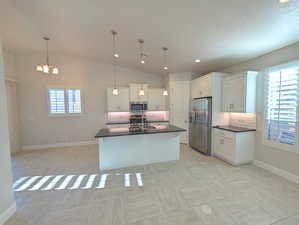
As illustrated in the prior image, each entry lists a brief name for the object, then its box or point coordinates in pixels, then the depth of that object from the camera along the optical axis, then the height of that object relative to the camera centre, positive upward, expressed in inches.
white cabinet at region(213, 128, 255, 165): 131.1 -40.9
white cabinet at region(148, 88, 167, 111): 220.5 +10.8
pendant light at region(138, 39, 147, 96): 126.6 +62.0
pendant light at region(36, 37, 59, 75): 116.6 +35.4
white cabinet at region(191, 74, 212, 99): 157.2 +24.7
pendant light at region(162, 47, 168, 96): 135.7 +58.7
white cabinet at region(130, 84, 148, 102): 210.3 +22.8
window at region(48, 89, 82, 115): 195.3 +8.7
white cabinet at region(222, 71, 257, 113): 128.8 +13.5
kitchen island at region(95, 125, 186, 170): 126.2 -40.1
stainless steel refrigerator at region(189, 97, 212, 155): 157.1 -23.3
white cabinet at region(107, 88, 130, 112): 204.4 +10.2
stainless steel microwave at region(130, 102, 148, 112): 209.5 +0.8
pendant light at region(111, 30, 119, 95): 117.3 +65.1
